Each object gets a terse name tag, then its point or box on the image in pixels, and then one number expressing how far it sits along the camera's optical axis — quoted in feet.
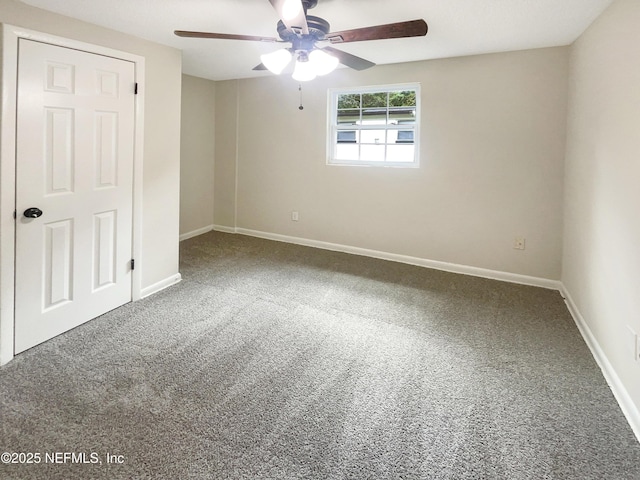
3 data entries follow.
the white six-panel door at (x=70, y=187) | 7.70
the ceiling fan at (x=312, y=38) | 6.48
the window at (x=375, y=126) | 13.98
